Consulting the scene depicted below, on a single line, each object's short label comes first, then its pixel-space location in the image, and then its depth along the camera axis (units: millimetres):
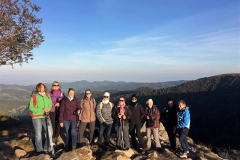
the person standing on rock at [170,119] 9750
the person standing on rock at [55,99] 8922
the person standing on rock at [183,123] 8891
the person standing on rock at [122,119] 8977
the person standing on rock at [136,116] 9312
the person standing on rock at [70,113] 8336
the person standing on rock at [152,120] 9523
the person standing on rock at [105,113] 8969
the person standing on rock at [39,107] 7422
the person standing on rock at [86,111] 8914
